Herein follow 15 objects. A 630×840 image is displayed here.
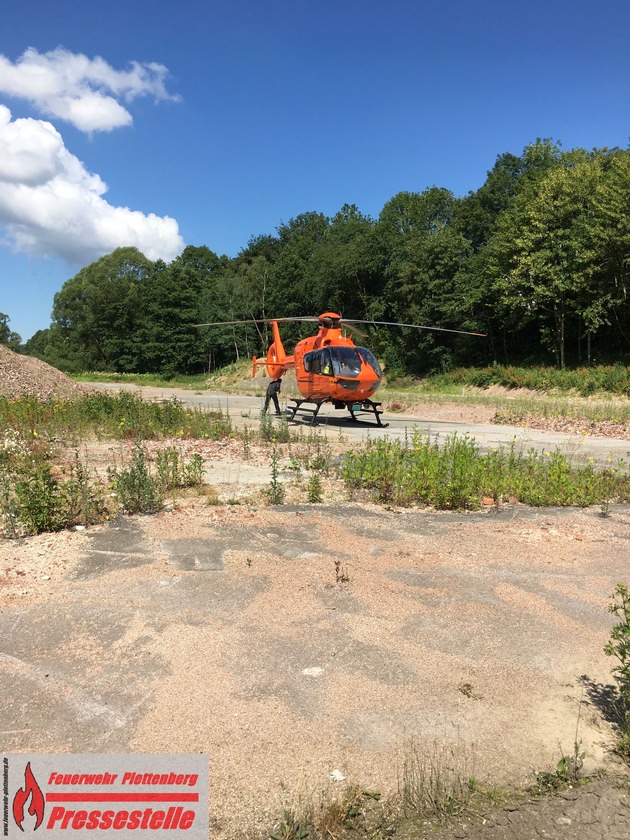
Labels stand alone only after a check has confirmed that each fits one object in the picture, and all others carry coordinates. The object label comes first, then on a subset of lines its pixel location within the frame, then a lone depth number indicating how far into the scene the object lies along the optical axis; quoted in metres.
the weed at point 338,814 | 2.26
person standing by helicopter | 19.09
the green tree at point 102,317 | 76.81
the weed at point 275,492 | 7.12
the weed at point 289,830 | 2.24
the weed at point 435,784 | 2.40
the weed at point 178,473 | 7.75
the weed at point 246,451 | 10.60
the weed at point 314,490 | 7.23
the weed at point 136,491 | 6.60
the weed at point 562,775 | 2.52
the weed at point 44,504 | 5.81
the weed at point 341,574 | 4.60
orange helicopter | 15.79
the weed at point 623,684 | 2.74
